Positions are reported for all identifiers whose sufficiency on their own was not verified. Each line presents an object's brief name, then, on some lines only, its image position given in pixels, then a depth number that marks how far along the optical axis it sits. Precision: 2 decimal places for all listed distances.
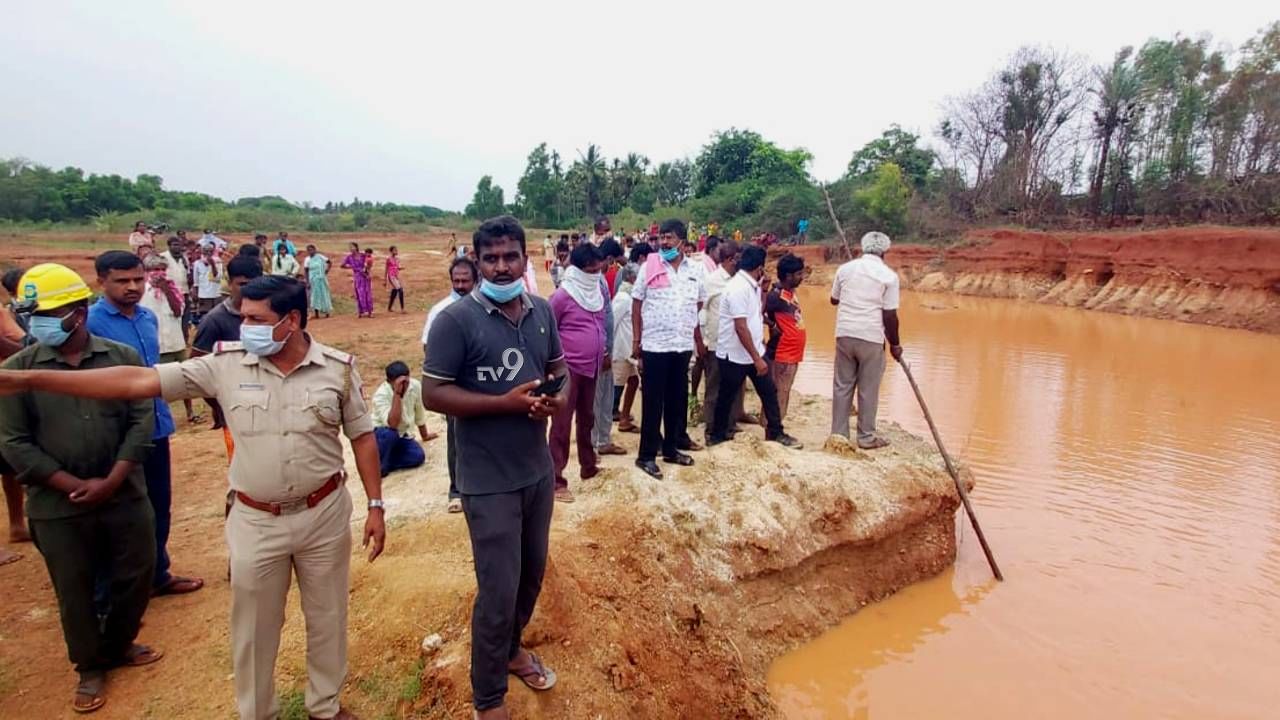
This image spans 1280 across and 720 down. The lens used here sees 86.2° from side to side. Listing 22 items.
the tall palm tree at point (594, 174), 54.91
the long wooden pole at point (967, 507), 5.35
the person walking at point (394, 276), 15.85
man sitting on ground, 5.37
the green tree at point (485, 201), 61.31
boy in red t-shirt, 6.21
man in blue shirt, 3.84
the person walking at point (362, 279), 14.82
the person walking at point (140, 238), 8.84
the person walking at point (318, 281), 14.28
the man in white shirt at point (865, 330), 5.80
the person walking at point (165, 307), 7.16
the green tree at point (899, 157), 36.44
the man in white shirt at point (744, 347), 5.34
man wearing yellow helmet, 2.95
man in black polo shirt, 2.48
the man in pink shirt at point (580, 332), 4.37
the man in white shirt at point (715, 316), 6.20
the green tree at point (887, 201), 30.00
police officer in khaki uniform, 2.46
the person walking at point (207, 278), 11.01
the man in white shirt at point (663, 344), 4.86
